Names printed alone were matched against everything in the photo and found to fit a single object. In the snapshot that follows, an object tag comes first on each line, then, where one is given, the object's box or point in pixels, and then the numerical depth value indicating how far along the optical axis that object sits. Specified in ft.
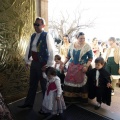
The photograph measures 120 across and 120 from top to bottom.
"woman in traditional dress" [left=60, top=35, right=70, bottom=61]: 13.88
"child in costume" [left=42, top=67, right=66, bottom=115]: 7.98
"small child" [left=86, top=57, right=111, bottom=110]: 9.38
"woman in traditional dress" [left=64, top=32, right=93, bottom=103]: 9.84
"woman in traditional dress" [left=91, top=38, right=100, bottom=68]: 15.64
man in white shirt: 8.31
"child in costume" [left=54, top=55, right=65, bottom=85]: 11.44
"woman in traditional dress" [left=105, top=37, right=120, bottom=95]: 11.43
